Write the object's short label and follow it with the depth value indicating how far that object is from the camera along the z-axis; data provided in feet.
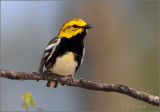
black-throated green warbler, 31.81
